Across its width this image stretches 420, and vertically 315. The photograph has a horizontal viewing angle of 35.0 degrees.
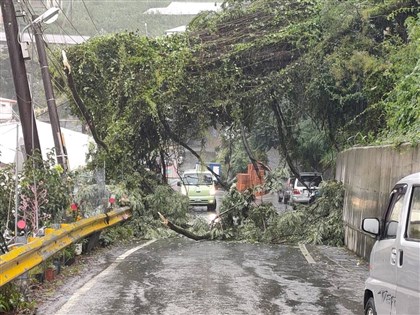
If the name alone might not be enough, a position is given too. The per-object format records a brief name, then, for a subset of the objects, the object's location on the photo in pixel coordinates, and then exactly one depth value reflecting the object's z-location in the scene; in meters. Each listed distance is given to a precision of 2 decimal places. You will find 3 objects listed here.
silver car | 32.09
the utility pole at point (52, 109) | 19.41
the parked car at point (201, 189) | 34.25
